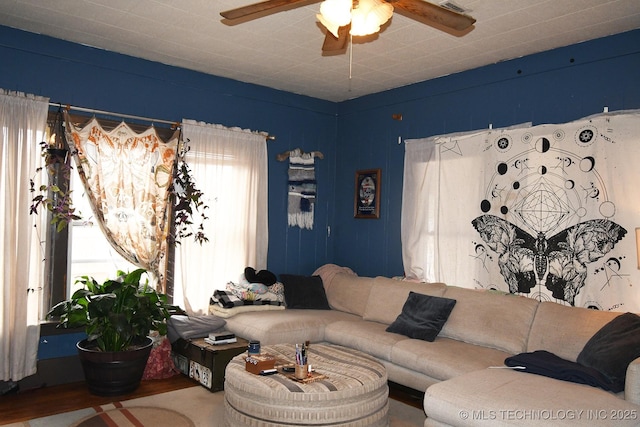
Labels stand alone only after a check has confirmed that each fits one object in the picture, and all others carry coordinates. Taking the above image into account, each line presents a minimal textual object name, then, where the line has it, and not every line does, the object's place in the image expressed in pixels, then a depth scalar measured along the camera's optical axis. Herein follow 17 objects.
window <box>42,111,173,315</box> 3.99
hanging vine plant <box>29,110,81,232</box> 3.84
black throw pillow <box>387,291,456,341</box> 3.79
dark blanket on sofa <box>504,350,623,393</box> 2.74
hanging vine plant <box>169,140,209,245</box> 4.50
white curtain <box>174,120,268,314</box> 4.61
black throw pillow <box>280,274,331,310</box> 4.84
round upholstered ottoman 2.72
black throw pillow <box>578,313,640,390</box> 2.74
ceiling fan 2.16
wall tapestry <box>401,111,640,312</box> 3.46
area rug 3.18
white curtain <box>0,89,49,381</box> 3.65
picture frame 5.24
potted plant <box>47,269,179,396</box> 3.60
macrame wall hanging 5.39
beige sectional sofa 2.46
